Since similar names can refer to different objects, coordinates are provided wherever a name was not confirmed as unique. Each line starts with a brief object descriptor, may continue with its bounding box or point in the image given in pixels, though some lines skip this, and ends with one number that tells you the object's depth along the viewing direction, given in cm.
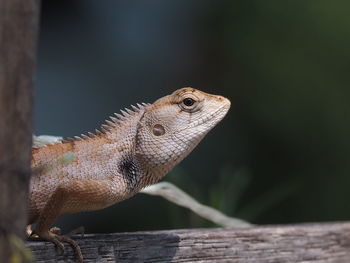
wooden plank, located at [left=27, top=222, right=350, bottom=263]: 448
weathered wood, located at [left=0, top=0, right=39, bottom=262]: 293
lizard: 454
